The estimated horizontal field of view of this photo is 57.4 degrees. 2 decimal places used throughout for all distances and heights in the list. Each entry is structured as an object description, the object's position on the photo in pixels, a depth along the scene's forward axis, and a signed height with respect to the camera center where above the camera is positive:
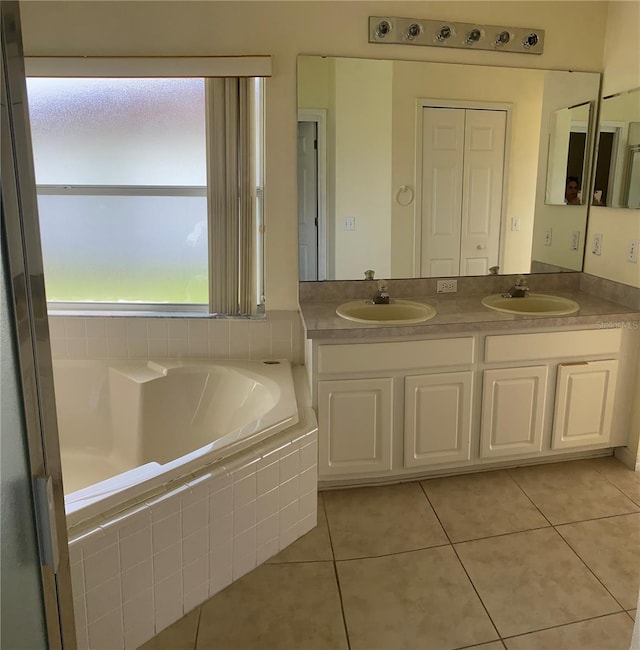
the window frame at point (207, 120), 2.66 +0.27
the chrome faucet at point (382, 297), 2.95 -0.55
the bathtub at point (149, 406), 2.66 -1.01
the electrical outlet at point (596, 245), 3.17 -0.31
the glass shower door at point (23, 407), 0.81 -0.33
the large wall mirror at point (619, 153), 2.90 +0.17
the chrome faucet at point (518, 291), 3.12 -0.55
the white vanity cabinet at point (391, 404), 2.59 -0.97
